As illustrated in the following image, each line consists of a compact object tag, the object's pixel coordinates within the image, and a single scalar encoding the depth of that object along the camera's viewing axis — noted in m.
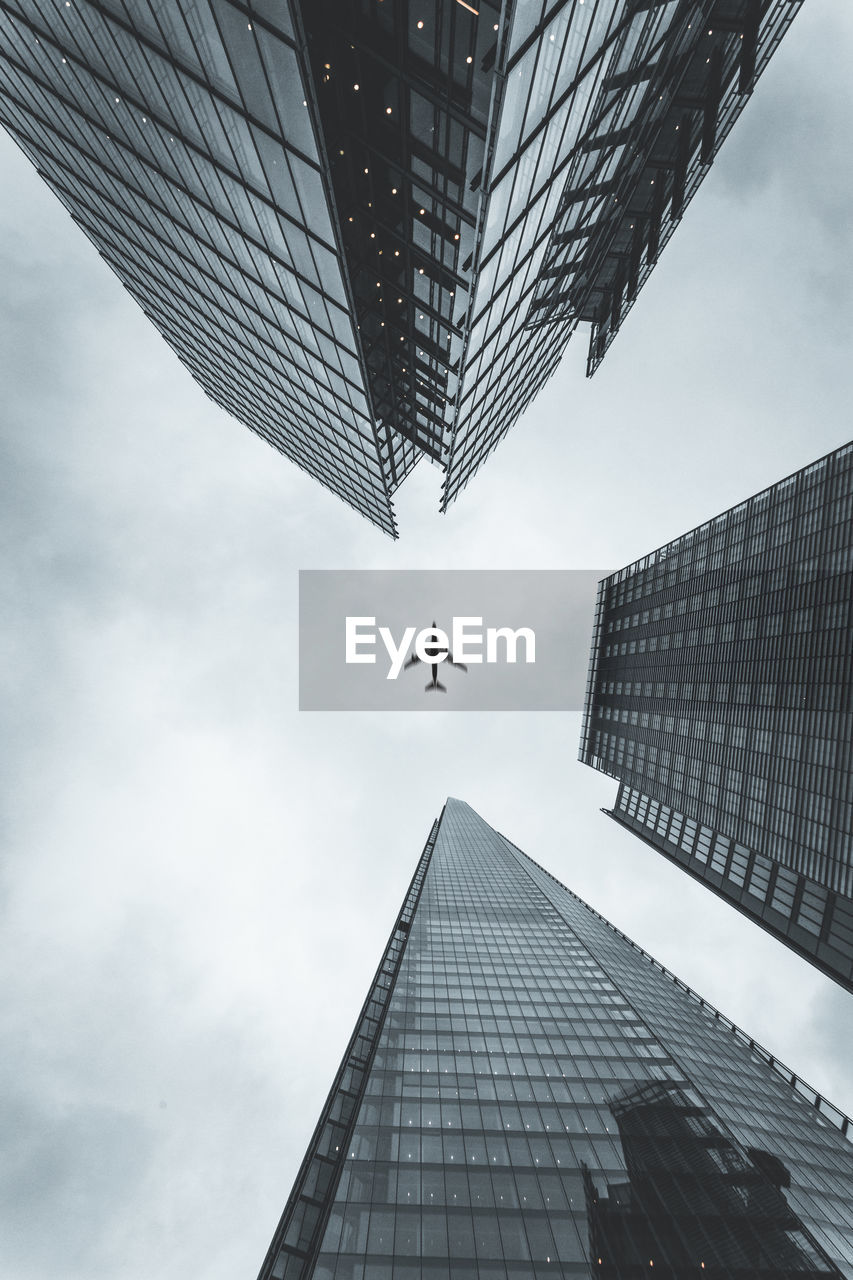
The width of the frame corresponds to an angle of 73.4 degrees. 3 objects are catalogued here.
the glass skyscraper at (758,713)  46.09
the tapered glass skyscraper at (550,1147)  22.03
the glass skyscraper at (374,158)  13.23
